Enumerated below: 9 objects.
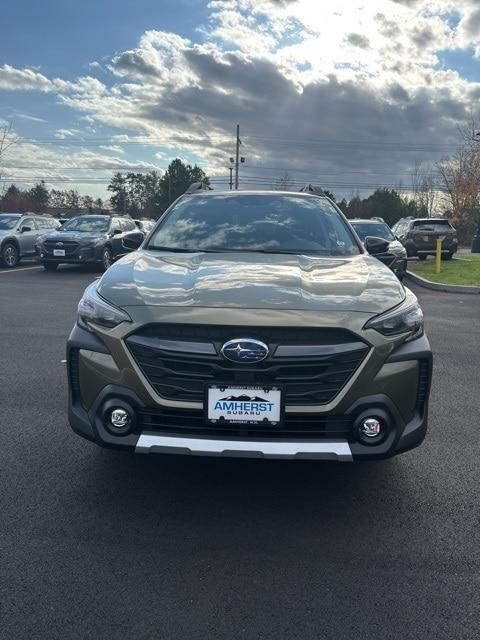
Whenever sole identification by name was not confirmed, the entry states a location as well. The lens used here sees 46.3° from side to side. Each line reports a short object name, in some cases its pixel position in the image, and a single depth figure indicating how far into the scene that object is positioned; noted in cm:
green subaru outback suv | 279
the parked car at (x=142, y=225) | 2188
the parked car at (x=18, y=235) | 1748
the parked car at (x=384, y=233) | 1328
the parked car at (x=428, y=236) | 2000
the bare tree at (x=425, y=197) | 6581
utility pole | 5831
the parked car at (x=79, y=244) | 1611
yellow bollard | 1633
